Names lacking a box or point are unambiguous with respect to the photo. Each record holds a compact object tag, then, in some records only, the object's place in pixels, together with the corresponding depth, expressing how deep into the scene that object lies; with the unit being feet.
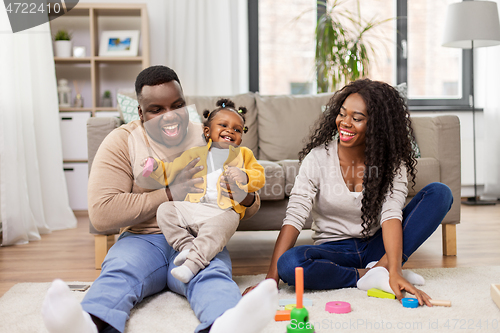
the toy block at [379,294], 4.07
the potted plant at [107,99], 10.61
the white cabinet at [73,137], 9.98
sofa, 5.93
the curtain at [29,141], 7.37
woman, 4.36
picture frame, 10.48
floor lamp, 10.08
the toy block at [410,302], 3.82
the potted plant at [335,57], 9.99
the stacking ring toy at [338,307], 3.80
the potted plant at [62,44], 10.17
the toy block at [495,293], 3.92
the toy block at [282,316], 3.67
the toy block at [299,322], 3.11
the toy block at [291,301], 4.01
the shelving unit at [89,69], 10.02
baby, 3.95
